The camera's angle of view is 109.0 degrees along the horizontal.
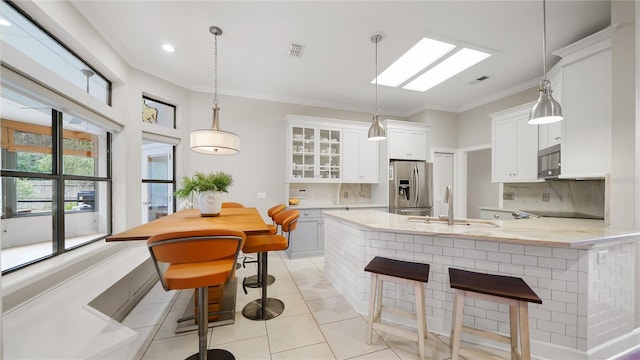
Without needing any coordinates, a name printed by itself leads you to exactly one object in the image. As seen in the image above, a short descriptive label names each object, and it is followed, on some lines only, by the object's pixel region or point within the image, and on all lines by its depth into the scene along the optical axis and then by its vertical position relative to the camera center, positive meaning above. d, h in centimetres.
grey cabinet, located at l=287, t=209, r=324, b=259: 404 -104
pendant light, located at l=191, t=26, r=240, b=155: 245 +43
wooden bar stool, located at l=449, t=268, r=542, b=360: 139 -74
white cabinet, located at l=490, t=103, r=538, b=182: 330 +51
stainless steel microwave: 271 +22
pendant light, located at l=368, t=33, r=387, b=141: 287 +62
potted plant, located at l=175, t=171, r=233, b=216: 232 -12
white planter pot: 243 -26
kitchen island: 161 -71
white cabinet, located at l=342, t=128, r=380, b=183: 468 +45
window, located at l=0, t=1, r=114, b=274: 167 +21
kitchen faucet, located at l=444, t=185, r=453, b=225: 206 -19
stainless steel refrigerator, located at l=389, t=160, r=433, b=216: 458 -18
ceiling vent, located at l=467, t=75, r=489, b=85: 370 +166
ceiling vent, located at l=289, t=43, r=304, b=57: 290 +168
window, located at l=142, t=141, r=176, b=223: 349 -3
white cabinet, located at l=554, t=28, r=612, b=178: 220 +75
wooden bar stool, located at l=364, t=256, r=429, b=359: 166 -78
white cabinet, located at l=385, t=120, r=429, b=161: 471 +81
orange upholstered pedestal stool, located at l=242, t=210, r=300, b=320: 221 -72
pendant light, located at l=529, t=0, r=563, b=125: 183 +58
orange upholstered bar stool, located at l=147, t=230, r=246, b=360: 133 -48
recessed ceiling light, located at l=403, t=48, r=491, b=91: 309 +168
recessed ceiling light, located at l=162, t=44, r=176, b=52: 286 +166
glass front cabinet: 438 +50
